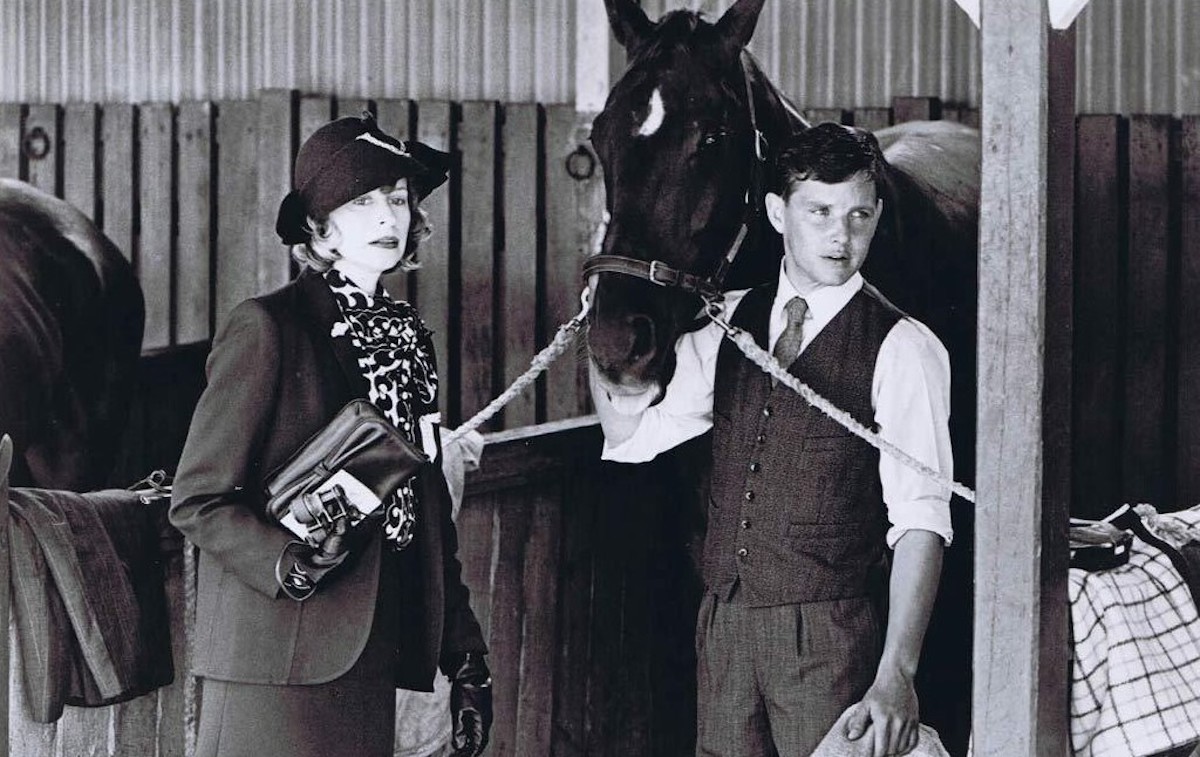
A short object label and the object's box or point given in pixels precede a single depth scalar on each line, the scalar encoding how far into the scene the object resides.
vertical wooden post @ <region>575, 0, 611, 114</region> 6.52
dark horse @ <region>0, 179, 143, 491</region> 5.39
